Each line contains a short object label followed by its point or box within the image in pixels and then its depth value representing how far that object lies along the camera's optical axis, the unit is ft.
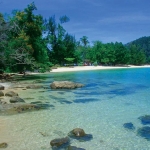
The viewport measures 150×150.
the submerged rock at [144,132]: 24.07
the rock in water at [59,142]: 21.13
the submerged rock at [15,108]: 34.07
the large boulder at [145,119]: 29.28
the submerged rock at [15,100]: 40.81
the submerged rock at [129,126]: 26.96
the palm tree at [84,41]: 309.12
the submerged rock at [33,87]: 65.62
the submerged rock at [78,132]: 23.68
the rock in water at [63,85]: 64.59
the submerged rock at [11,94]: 48.64
